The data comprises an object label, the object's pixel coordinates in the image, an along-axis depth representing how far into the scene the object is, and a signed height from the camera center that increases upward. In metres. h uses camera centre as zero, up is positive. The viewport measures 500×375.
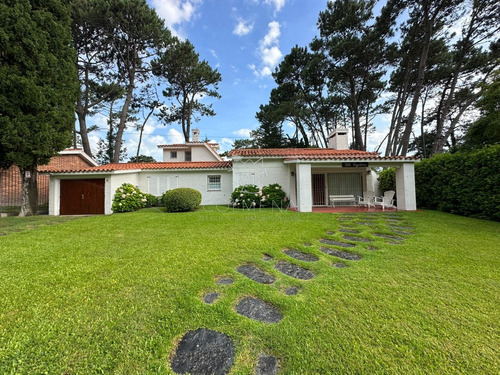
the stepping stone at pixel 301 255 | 4.33 -1.48
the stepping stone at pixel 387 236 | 5.79 -1.42
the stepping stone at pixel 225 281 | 3.27 -1.49
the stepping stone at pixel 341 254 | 4.42 -1.49
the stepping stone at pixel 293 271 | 3.57 -1.52
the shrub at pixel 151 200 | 13.06 -0.35
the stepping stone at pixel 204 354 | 1.83 -1.60
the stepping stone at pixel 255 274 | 3.41 -1.50
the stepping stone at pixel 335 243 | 5.25 -1.44
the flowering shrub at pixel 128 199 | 11.52 -0.22
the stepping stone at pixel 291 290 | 3.00 -1.54
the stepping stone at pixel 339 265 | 3.95 -1.51
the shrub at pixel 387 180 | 13.18 +0.67
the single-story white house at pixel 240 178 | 10.84 +1.03
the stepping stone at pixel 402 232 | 6.16 -1.39
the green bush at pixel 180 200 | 11.12 -0.33
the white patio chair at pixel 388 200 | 10.83 -0.59
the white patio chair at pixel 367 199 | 11.67 -0.57
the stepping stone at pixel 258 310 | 2.47 -1.57
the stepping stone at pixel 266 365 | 1.78 -1.62
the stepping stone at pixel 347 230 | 6.62 -1.36
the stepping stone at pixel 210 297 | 2.78 -1.51
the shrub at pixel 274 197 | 12.25 -0.31
